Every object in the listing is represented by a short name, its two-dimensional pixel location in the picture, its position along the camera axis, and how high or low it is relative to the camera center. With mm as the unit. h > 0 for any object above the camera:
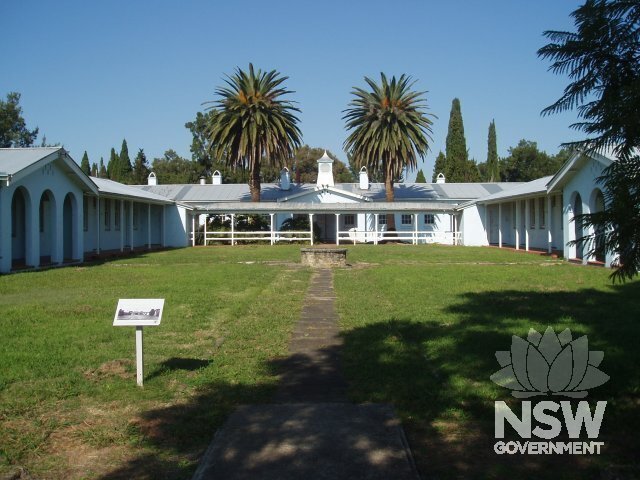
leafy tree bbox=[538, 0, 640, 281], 4102 +966
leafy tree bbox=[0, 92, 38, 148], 63844 +13073
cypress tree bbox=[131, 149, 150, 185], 76312 +9807
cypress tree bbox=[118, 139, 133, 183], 74562 +10230
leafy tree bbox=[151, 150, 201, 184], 76688 +9967
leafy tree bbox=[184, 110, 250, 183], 76562 +12446
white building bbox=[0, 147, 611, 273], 20750 +1863
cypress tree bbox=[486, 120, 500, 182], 66112 +9486
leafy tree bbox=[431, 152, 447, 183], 71325 +9394
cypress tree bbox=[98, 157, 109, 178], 79125 +9971
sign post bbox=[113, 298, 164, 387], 6047 -679
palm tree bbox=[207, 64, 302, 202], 41938 +8314
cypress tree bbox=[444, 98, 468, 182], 63125 +9969
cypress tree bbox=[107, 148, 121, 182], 74438 +9975
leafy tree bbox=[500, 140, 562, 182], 74812 +9650
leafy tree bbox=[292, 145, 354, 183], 85812 +11246
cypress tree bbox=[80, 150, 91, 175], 74188 +10442
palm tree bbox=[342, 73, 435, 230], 44406 +8367
